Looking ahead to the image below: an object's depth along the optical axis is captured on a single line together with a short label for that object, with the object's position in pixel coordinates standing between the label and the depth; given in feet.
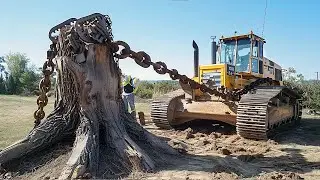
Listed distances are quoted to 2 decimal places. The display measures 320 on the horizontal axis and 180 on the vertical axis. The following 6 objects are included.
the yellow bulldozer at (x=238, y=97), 17.69
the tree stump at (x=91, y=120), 10.43
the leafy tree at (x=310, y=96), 34.97
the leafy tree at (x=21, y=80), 107.42
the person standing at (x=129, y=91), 25.65
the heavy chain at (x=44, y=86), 11.67
